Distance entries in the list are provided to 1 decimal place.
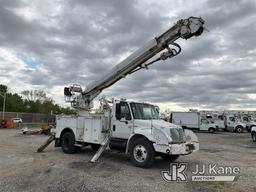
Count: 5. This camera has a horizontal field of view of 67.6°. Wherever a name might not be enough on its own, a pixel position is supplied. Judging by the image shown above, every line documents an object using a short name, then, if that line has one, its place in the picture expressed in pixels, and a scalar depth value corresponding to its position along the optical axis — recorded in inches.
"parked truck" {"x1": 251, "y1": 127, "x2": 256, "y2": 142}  584.4
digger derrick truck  258.0
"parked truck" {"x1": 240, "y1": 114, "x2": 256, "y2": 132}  1064.5
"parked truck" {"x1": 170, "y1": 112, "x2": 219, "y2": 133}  994.5
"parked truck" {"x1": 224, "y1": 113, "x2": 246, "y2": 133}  1039.8
